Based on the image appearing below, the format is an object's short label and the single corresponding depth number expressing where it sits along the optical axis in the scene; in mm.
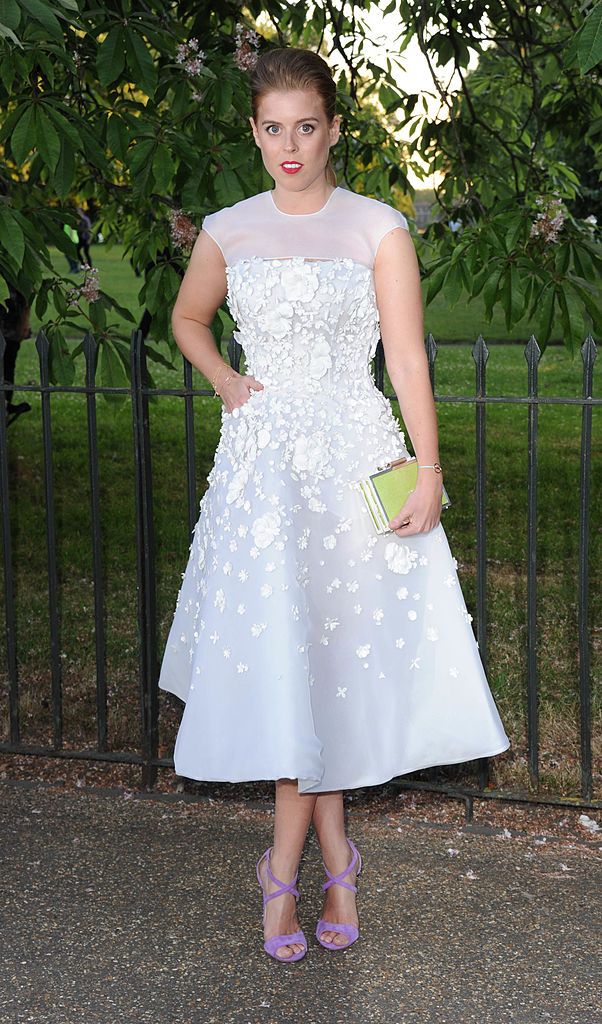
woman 2865
